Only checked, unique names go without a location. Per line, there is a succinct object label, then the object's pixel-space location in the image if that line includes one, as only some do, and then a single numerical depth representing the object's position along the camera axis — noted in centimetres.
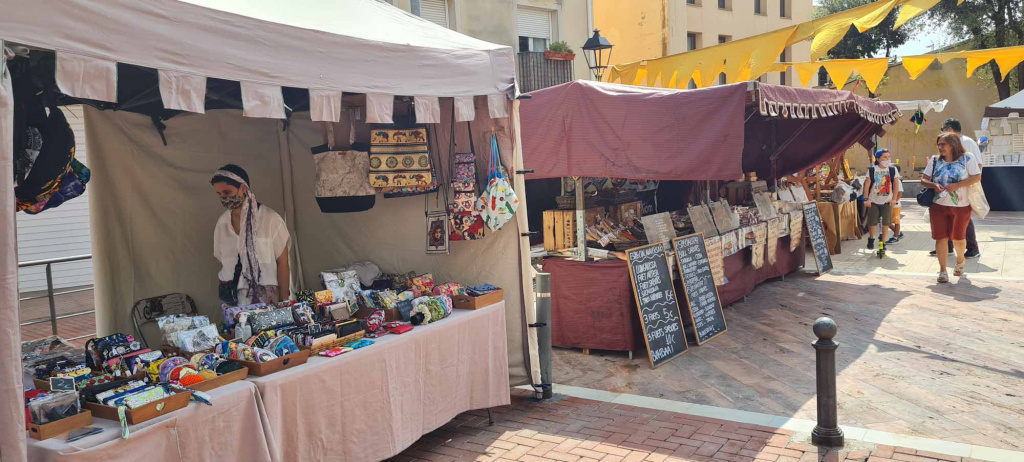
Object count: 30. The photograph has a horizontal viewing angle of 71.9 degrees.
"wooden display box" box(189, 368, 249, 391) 340
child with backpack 1202
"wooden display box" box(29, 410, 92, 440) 288
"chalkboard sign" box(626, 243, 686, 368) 637
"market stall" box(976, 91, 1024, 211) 1773
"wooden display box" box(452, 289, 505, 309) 509
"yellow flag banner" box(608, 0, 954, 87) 827
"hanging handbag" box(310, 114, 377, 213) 544
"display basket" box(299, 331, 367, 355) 409
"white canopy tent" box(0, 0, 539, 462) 295
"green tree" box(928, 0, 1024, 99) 2541
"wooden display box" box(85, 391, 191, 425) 301
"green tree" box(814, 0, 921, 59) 3192
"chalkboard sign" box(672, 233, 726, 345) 700
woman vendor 516
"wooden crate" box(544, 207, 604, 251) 689
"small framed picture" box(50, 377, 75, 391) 310
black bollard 441
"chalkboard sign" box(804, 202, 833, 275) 1037
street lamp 1116
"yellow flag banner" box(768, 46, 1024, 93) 963
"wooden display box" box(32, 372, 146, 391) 333
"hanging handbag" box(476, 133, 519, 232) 532
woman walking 901
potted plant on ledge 1612
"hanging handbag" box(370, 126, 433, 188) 538
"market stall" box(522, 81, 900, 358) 611
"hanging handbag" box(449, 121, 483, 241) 545
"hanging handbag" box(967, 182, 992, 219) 918
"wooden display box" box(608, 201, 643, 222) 758
